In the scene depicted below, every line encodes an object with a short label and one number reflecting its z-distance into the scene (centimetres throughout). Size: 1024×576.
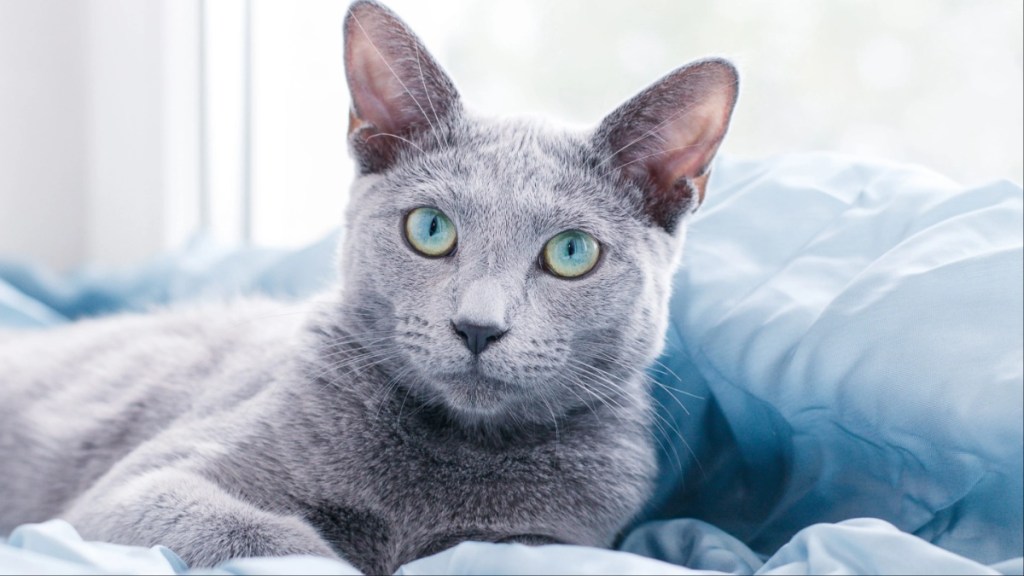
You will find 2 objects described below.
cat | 43
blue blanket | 40
